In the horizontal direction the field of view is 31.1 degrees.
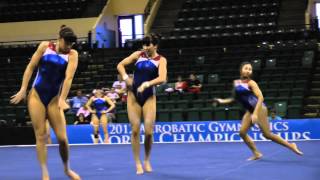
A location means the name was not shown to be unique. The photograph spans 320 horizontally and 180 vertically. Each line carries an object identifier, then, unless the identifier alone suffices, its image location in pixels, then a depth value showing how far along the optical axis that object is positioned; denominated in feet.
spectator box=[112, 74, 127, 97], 58.63
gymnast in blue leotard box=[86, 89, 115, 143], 50.14
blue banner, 47.70
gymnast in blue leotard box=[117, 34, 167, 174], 25.00
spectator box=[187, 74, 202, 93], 59.47
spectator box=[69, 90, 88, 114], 57.52
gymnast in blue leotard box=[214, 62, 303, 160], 29.86
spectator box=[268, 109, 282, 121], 49.40
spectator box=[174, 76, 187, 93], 60.08
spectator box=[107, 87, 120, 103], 57.70
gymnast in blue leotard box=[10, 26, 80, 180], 20.83
